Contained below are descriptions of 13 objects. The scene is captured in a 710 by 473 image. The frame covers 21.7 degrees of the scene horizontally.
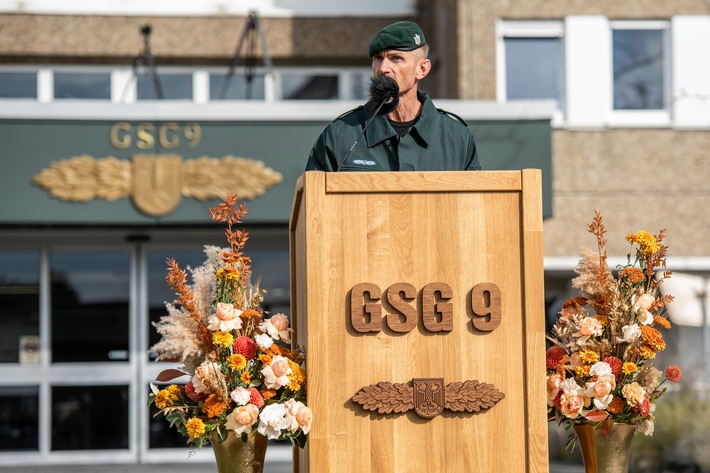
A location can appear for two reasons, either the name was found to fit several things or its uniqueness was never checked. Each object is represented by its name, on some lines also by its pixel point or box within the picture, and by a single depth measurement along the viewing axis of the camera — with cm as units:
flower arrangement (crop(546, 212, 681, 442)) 590
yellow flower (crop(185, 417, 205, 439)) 558
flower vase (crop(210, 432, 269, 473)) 574
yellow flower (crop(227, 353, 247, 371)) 565
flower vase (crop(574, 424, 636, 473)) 598
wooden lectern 511
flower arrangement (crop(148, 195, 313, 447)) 552
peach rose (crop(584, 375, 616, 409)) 586
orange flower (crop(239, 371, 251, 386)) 563
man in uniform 618
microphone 592
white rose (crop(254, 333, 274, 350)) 572
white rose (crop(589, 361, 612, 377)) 593
